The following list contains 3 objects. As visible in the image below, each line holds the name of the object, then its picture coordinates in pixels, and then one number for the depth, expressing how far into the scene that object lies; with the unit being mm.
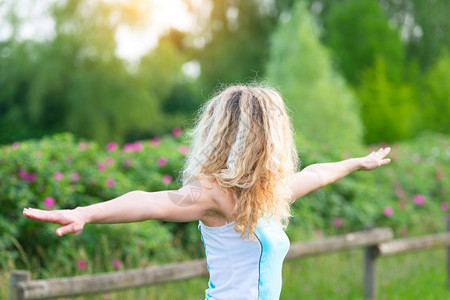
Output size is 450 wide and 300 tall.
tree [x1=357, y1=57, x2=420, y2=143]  21312
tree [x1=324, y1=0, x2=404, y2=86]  24859
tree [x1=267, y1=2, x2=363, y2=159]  16297
